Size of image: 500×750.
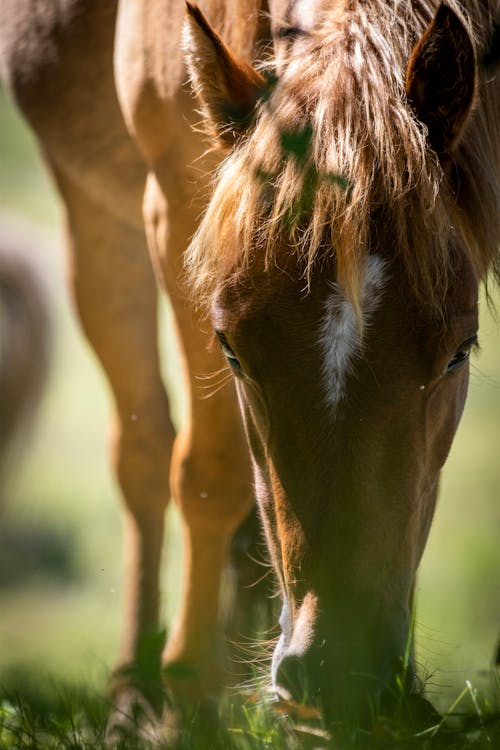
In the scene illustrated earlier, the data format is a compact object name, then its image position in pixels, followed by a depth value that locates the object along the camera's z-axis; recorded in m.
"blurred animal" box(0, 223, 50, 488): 10.57
